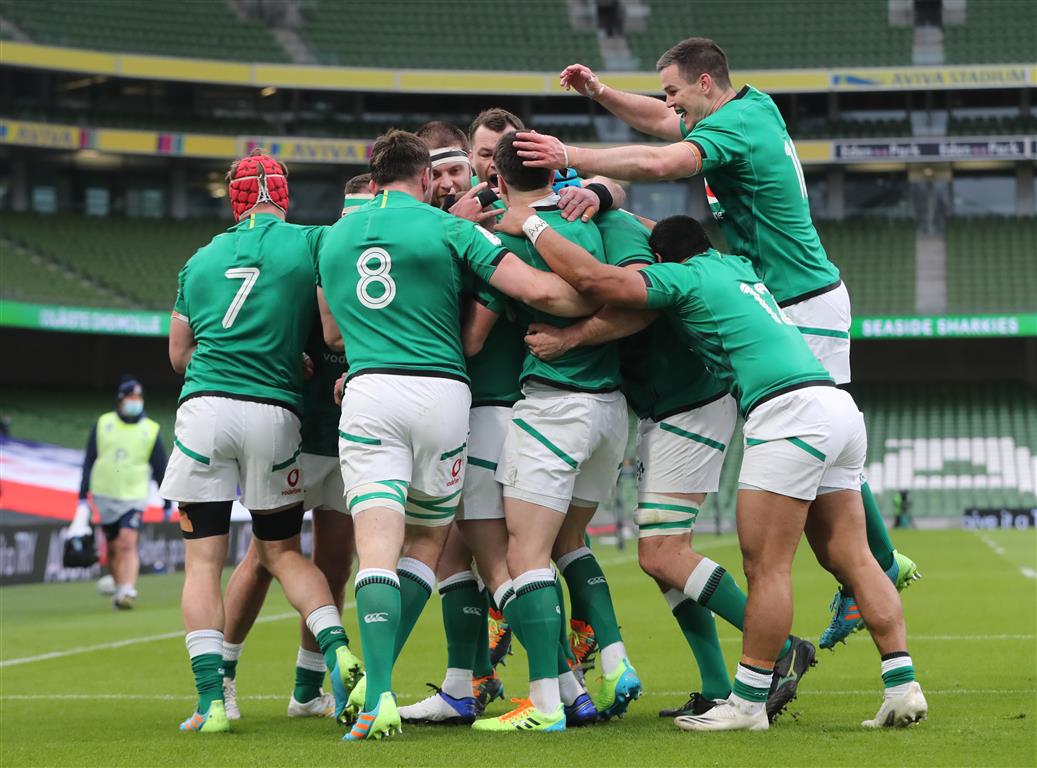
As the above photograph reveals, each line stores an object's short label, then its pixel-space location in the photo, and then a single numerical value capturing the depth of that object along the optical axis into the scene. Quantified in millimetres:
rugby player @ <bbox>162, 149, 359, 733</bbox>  11875
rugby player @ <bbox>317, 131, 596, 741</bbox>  10969
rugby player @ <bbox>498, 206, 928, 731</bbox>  10844
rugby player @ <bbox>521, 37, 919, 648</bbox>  11898
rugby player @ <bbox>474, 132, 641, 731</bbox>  11156
